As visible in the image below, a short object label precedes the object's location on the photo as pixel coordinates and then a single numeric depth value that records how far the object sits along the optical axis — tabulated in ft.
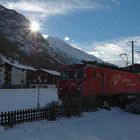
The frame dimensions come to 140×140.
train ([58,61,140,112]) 42.38
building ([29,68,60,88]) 148.51
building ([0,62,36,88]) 158.92
